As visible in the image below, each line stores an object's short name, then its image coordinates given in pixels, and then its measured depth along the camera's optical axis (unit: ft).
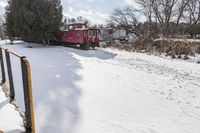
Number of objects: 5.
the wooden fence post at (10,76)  10.55
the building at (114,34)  70.39
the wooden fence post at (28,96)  7.19
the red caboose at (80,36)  40.25
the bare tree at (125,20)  87.99
